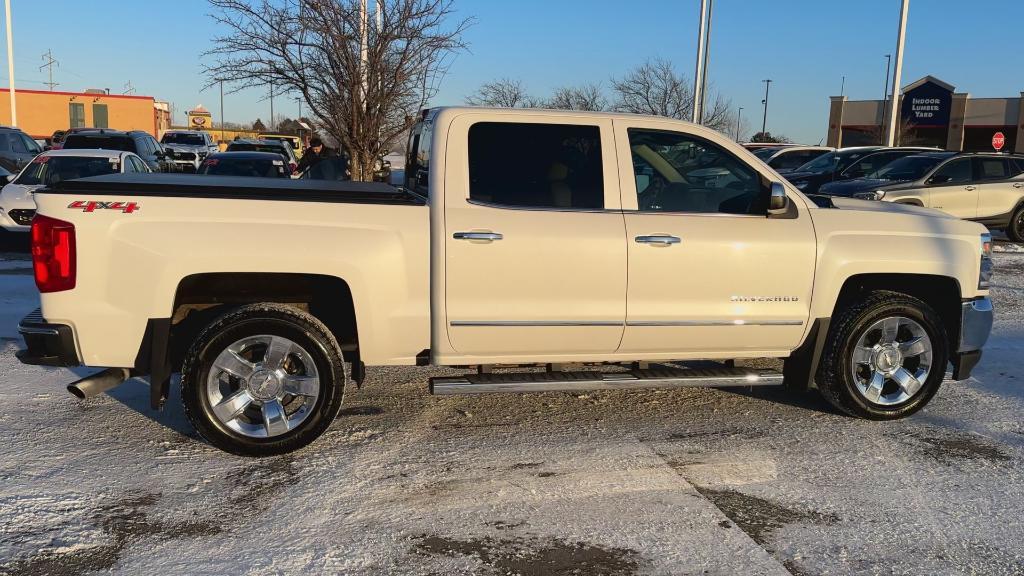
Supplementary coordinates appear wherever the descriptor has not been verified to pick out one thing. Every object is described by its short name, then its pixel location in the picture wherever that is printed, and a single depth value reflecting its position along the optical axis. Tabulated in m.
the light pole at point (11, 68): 35.95
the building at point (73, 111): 54.59
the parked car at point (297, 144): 36.53
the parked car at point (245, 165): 13.13
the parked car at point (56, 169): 12.08
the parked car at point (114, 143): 17.83
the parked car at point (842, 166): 19.05
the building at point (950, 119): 48.59
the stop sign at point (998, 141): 31.90
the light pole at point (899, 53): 24.45
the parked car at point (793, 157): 25.44
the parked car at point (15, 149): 18.73
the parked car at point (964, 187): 15.14
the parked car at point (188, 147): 26.79
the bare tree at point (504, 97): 24.98
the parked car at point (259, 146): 24.83
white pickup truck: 4.42
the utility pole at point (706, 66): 29.29
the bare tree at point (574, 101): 27.91
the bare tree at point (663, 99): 29.91
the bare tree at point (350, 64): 10.95
